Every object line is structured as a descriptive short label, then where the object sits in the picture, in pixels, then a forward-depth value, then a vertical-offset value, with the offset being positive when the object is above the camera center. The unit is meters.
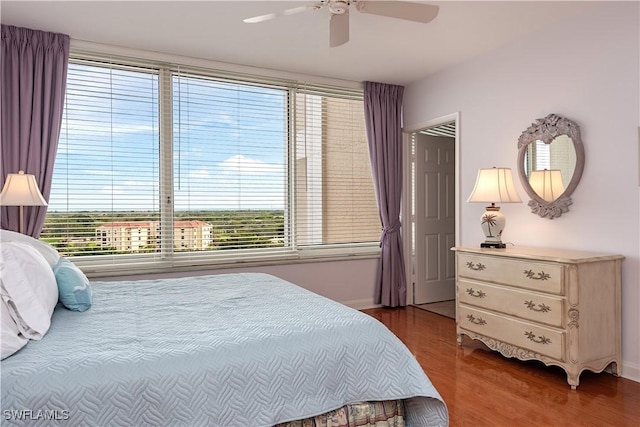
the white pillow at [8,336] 1.48 -0.42
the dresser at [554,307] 2.86 -0.67
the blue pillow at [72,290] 2.14 -0.38
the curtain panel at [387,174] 5.00 +0.39
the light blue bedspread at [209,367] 1.40 -0.54
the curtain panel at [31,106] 3.38 +0.81
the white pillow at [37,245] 2.37 -0.19
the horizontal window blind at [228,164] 4.18 +0.45
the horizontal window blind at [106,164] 3.71 +0.40
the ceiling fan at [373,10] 2.56 +1.16
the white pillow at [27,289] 1.66 -0.31
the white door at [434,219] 5.32 -0.12
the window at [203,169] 3.78 +0.39
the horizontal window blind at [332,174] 4.77 +0.39
